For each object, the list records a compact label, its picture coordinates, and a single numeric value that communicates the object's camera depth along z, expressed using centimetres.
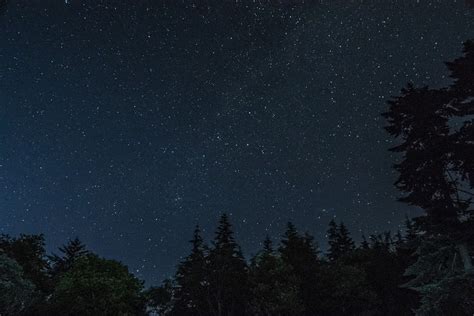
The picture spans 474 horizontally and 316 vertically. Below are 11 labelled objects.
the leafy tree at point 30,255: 4803
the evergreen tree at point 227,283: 5009
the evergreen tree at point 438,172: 1503
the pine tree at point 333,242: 6396
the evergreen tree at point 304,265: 4678
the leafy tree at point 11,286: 3062
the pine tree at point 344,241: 6405
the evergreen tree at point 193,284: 5103
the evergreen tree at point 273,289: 4434
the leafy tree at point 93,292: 4012
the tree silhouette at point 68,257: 6438
